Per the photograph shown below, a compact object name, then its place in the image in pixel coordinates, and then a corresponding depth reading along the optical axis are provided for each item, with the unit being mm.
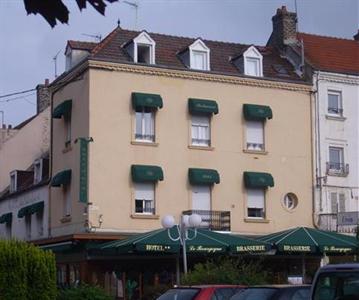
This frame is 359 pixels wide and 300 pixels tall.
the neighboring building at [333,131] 37812
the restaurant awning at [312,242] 31797
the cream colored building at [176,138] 34250
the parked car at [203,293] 16125
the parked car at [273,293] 14031
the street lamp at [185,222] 24078
